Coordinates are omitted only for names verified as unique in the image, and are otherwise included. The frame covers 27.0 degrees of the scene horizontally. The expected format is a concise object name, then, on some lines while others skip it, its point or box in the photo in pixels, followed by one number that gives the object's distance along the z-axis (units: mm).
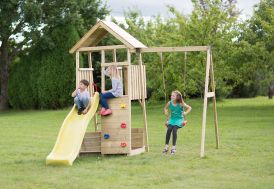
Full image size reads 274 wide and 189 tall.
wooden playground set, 12156
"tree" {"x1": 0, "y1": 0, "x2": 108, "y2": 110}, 30544
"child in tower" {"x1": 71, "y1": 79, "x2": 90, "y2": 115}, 12258
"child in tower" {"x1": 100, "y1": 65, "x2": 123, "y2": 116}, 12178
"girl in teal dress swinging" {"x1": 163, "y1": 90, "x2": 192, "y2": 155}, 12289
